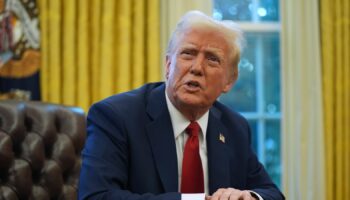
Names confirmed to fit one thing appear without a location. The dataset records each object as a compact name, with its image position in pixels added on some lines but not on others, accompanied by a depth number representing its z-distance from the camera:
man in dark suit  1.71
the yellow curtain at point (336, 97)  4.14
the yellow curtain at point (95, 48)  3.65
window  4.50
